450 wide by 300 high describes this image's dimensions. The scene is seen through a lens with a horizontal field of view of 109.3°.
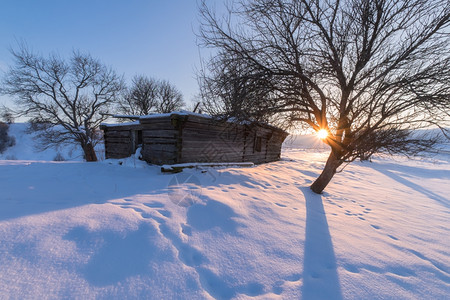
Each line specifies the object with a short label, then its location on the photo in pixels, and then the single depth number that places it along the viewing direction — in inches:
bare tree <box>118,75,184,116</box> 818.2
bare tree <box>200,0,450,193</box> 150.6
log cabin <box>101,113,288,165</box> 259.3
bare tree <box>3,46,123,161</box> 474.9
